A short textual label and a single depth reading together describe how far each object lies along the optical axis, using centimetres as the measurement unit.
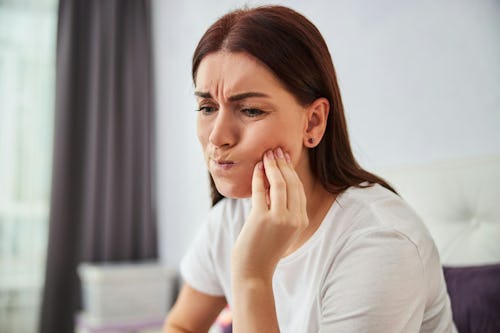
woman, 82
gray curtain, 309
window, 293
